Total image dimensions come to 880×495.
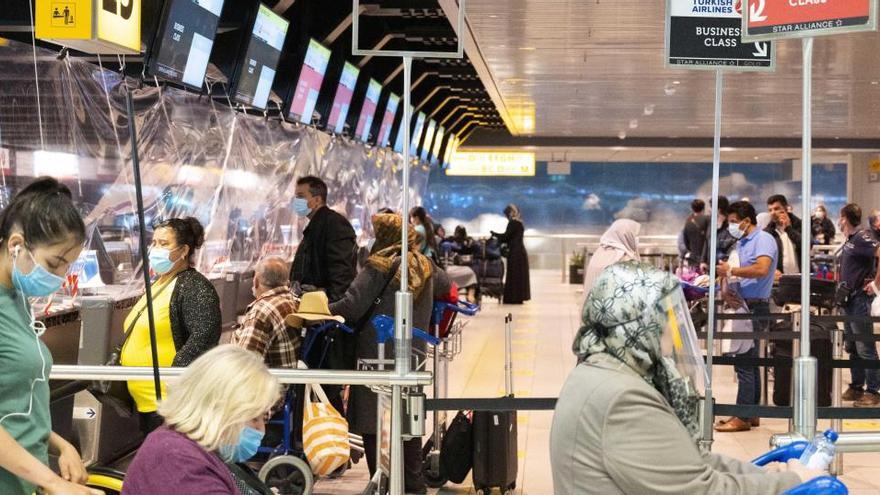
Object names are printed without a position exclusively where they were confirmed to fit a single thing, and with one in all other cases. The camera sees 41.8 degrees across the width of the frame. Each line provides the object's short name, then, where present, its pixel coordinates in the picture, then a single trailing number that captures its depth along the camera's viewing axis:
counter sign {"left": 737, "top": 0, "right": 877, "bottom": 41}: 3.35
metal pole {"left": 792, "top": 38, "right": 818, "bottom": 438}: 3.40
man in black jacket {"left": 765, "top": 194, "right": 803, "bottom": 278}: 10.29
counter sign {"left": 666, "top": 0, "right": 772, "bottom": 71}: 4.60
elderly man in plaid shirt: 5.79
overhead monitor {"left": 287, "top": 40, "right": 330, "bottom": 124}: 10.41
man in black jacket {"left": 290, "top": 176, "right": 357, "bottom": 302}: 7.46
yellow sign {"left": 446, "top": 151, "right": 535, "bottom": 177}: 28.66
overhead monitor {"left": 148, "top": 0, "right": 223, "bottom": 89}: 6.58
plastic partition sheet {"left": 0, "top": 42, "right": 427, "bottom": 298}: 5.43
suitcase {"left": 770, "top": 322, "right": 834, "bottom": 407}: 7.74
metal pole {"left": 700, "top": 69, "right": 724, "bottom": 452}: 3.99
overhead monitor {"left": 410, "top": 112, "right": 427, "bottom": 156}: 20.53
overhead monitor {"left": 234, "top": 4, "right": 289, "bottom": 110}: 8.51
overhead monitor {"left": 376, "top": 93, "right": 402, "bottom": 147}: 16.54
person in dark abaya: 19.14
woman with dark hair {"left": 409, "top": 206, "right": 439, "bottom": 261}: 12.17
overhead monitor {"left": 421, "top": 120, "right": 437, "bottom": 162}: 22.60
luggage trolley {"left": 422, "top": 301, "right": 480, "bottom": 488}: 6.68
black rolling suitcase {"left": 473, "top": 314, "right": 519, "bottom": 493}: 6.16
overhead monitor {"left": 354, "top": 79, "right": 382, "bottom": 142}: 14.65
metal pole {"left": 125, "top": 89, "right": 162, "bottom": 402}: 3.05
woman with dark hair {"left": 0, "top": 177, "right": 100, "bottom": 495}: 2.71
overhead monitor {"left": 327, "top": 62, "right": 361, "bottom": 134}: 12.53
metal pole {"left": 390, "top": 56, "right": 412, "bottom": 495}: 4.17
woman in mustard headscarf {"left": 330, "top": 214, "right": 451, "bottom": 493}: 6.16
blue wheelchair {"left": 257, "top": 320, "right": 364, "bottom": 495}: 5.66
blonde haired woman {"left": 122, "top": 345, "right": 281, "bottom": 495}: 2.41
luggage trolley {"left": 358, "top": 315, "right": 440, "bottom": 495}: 5.48
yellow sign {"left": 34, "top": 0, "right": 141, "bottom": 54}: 4.98
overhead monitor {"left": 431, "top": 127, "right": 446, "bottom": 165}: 24.52
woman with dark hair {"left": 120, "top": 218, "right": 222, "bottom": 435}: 4.70
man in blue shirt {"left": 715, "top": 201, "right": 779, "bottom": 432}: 8.34
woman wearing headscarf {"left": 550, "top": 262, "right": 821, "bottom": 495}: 2.37
